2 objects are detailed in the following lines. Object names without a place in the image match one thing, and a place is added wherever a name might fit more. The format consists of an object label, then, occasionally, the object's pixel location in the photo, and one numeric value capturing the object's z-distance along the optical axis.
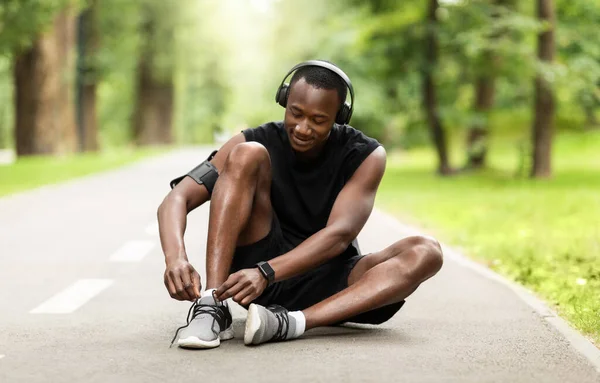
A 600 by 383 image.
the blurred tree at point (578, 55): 21.92
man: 5.11
